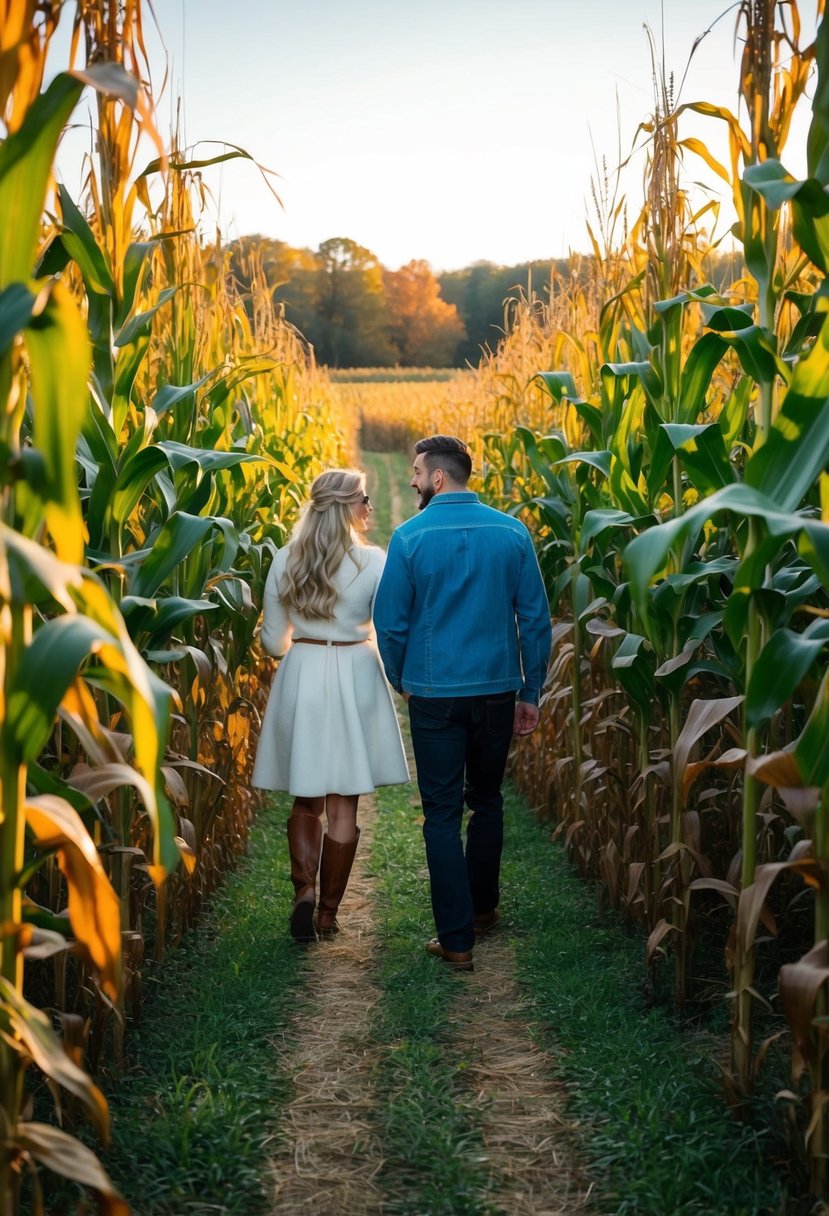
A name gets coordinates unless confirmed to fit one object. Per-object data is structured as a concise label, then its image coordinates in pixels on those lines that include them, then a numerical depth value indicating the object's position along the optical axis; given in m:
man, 4.56
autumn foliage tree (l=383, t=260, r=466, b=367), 62.84
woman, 4.81
